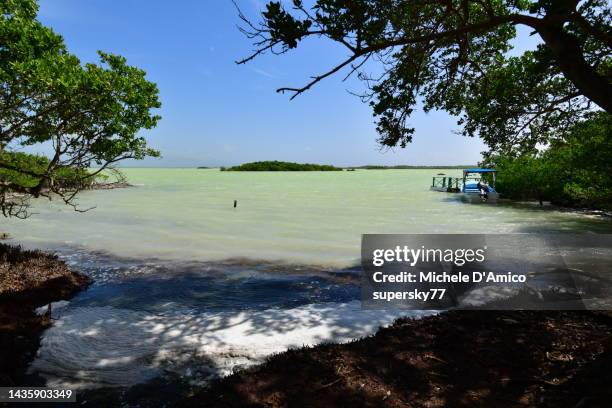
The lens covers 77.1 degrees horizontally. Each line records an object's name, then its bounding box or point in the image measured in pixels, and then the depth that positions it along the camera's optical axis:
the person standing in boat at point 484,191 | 39.19
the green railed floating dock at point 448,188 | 53.28
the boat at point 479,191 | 38.81
